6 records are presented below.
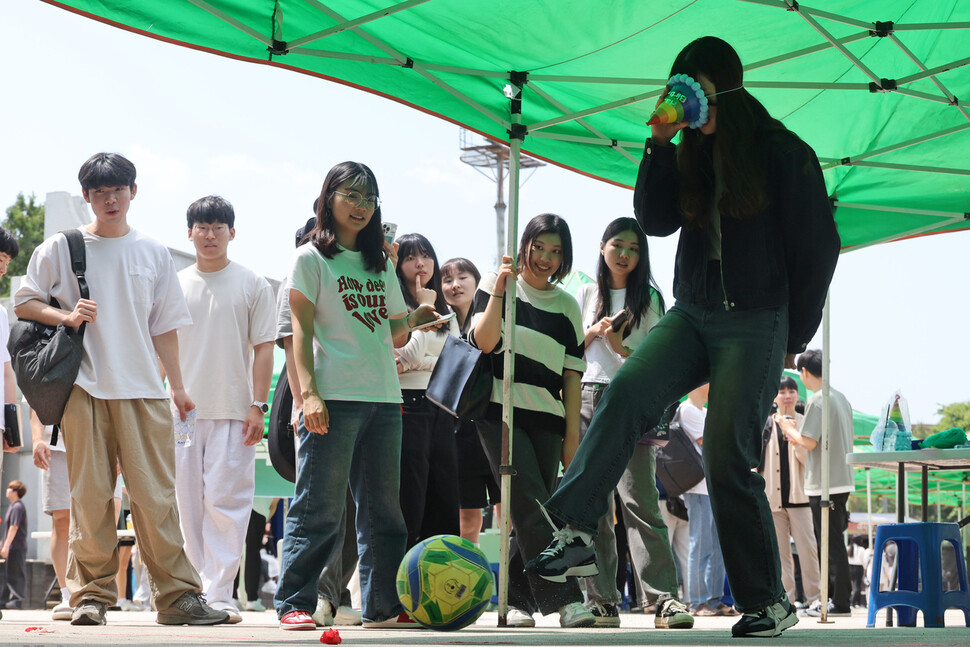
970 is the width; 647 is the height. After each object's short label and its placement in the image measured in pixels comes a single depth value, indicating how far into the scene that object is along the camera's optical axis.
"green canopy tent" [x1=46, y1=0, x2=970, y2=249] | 4.67
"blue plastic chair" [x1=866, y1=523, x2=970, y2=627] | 5.99
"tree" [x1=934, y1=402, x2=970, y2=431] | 50.88
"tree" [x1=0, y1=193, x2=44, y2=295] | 46.97
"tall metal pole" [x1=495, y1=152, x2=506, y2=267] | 27.33
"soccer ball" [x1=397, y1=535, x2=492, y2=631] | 4.25
